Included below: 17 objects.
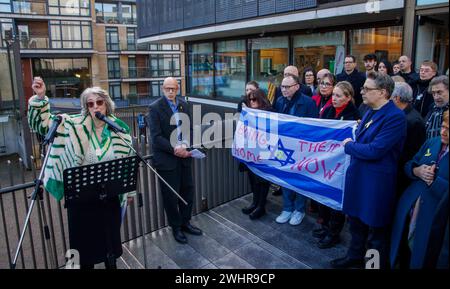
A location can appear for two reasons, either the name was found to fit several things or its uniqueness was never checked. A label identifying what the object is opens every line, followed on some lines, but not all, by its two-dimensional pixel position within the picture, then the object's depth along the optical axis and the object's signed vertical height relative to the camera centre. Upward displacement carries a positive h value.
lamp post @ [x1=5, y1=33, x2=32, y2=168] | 10.89 -0.03
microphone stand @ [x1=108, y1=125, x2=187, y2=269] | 2.98 -0.54
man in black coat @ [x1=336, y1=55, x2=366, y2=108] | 5.98 +0.11
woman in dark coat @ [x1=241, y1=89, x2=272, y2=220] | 4.86 -1.51
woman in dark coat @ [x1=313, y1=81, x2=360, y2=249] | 3.84 -0.44
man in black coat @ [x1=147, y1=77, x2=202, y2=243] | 3.99 -0.85
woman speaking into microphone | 2.95 -0.66
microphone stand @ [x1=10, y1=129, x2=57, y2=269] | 2.31 -0.82
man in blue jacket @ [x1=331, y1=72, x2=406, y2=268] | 2.98 -0.76
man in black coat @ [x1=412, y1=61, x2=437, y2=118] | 4.63 -0.08
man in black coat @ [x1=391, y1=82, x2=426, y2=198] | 3.22 -0.59
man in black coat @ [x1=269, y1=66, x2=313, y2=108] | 5.47 -0.09
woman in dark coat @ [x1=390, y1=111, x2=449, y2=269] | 2.07 -0.90
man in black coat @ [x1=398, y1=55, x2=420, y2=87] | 5.39 +0.23
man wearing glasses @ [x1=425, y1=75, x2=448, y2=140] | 3.25 -0.28
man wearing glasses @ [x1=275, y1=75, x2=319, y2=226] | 4.47 -0.38
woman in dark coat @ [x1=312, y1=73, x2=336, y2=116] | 4.48 -0.08
